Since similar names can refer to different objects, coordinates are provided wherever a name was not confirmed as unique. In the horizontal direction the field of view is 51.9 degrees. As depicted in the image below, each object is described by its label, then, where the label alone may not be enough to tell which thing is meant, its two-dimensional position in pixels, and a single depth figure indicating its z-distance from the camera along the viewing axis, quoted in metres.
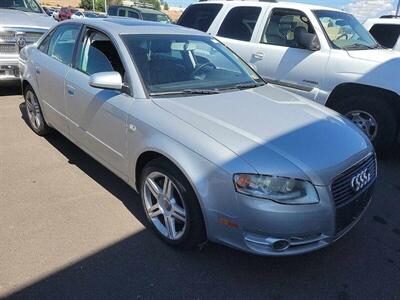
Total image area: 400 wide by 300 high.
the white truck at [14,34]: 7.21
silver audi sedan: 2.62
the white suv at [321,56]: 5.15
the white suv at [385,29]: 7.86
